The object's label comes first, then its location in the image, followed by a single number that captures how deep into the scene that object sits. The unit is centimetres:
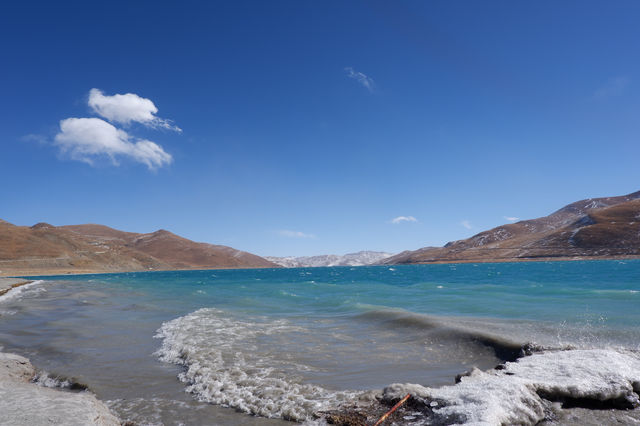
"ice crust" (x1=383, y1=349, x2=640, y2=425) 425
